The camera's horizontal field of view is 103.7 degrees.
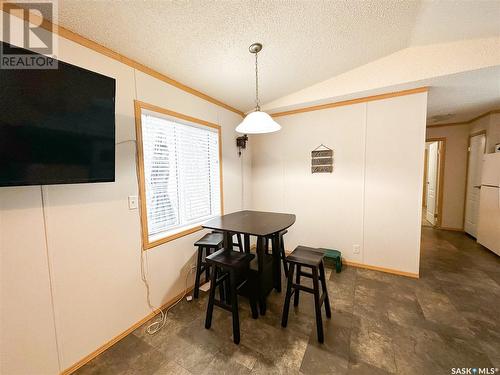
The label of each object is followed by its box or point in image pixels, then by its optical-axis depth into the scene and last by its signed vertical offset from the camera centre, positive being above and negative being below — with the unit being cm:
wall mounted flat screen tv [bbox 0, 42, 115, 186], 103 +30
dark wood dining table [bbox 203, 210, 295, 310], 175 -50
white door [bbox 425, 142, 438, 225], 476 -26
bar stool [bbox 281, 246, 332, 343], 164 -94
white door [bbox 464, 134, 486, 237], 376 -24
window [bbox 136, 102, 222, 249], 198 +3
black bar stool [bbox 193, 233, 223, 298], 220 -86
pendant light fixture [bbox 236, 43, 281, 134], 175 +45
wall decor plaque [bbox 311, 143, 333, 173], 296 +20
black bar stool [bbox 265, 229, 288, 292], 216 -94
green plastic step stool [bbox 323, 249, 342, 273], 273 -119
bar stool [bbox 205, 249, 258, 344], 161 -89
